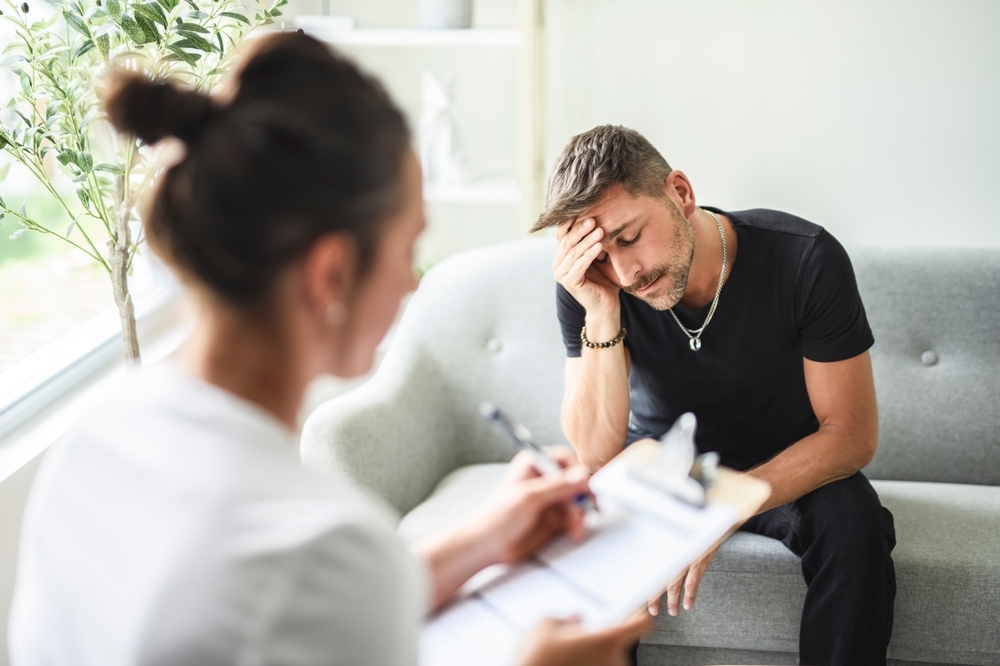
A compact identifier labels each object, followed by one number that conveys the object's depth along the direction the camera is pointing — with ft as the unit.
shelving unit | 6.70
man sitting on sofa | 4.62
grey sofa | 4.90
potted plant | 4.14
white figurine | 7.14
